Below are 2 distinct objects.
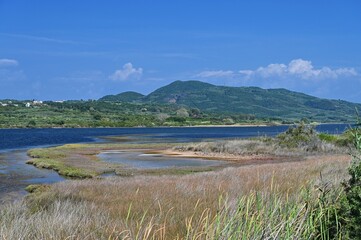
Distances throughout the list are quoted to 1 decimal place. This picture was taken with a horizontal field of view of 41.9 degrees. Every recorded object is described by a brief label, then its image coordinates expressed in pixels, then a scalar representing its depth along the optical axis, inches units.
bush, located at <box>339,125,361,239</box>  277.7
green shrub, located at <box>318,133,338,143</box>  2234.7
